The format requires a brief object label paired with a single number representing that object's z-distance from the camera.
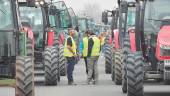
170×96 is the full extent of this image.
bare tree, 178.34
